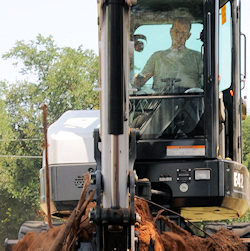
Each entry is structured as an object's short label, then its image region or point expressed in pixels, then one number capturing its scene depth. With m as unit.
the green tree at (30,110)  48.60
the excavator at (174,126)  11.85
